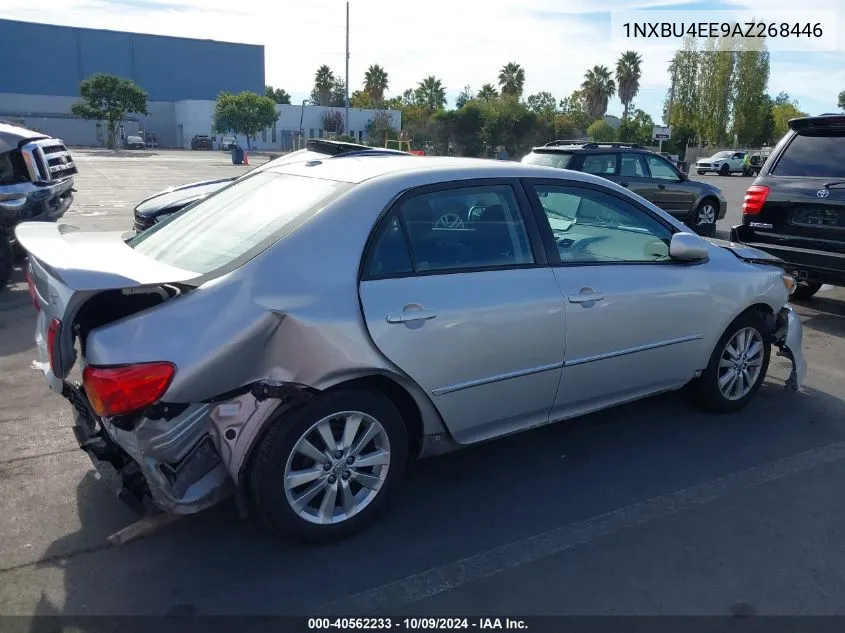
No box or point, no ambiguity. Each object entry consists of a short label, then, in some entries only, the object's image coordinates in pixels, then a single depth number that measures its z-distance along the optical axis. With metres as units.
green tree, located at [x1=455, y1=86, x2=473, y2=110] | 72.56
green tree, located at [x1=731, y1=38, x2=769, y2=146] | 58.34
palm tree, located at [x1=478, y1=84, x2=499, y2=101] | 66.06
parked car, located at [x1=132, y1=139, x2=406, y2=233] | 7.54
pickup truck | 7.63
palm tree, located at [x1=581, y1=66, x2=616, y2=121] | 71.75
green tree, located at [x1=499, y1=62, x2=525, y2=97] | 73.19
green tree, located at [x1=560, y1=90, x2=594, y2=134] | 55.01
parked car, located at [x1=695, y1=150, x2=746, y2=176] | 42.25
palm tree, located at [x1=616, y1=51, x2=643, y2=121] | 70.62
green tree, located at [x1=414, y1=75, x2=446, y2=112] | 76.06
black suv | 6.60
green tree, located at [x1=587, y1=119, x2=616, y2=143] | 47.88
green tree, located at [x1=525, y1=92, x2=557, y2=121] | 60.82
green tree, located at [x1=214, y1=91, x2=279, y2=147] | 60.91
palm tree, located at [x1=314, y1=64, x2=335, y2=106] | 87.12
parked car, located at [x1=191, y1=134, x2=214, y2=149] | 66.88
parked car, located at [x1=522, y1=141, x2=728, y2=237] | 11.13
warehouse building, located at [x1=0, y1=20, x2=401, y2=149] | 69.81
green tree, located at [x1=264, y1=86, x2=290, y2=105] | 93.70
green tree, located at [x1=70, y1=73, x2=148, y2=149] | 58.80
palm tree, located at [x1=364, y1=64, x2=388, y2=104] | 83.25
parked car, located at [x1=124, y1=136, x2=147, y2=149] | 61.16
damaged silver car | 2.82
